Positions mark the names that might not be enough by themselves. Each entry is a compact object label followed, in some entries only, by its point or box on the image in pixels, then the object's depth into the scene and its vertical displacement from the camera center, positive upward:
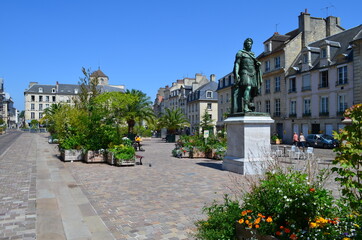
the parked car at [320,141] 28.36 -1.35
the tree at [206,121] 47.70 +0.94
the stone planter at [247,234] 3.45 -1.30
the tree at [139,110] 30.53 +1.72
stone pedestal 10.49 -0.40
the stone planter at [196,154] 17.27 -1.58
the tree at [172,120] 41.47 +0.94
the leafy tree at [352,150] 3.53 -0.27
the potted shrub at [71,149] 14.98 -1.17
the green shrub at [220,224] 3.97 -1.38
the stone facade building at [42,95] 97.38 +10.29
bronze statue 11.22 +1.82
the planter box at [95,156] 14.49 -1.46
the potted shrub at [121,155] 13.26 -1.30
